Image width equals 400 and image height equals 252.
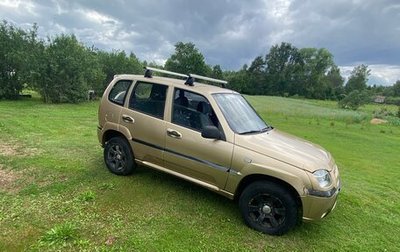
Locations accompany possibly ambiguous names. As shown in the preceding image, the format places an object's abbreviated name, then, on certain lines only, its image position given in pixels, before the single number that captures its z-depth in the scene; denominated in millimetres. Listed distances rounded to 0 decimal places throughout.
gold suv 3705
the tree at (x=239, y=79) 68000
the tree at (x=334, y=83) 71900
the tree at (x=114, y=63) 30078
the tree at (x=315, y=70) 72375
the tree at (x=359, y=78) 60209
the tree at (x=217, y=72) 60103
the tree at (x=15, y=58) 20266
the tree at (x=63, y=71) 20438
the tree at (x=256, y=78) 73688
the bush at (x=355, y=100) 38062
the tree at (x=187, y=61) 54656
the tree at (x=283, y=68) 75312
